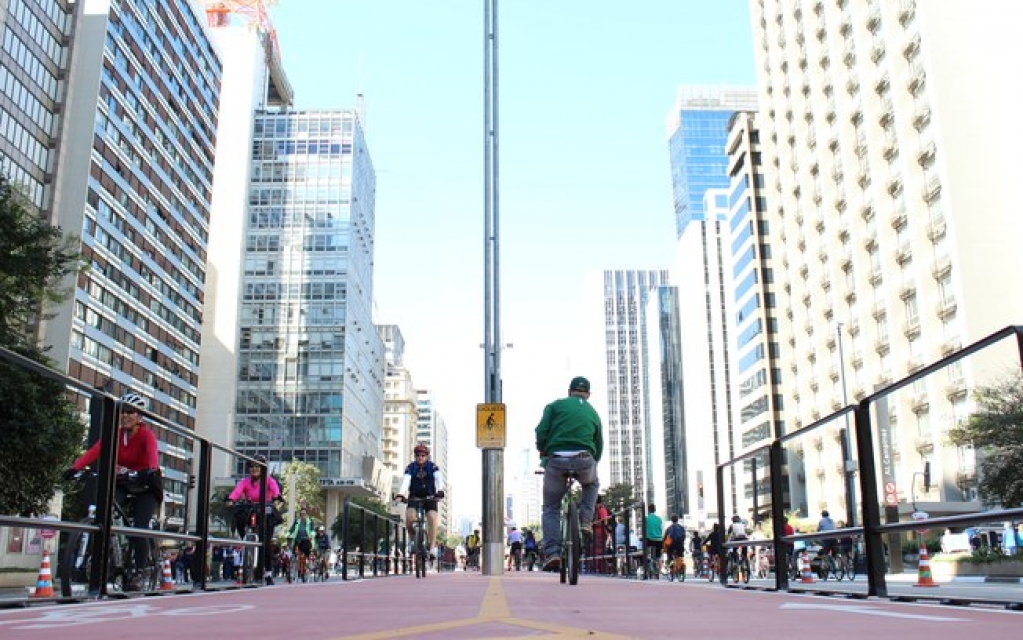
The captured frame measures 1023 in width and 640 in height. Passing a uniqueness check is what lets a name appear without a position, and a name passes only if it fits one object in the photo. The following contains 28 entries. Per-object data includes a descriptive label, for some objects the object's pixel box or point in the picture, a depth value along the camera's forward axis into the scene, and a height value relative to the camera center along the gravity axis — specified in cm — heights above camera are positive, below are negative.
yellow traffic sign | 1442 +153
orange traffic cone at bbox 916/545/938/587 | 617 -30
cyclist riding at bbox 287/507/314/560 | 1825 -16
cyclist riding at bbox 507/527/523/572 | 2998 -53
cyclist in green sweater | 888 +72
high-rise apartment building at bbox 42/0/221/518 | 6219 +2478
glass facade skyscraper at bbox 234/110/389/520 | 9506 +2346
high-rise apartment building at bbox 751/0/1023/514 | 4769 +1903
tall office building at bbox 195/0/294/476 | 9469 +3433
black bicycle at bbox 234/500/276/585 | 921 -10
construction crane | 10762 +5764
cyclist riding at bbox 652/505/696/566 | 1994 -28
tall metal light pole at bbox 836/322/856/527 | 633 +32
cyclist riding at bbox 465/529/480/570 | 3241 -74
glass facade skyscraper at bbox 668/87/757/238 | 19088 +7712
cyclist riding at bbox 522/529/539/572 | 2825 -60
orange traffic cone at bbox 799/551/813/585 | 776 -38
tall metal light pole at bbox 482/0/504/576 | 1409 +350
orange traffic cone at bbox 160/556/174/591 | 738 -39
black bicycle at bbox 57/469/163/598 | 570 -22
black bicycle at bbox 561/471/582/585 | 853 -9
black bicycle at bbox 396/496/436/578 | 1300 -9
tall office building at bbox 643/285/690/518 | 14025 +1964
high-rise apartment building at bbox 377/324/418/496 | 18262 +2095
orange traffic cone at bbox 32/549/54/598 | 571 -32
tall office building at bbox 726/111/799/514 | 8894 +2210
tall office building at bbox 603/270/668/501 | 19212 +1130
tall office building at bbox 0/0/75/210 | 5372 +2606
